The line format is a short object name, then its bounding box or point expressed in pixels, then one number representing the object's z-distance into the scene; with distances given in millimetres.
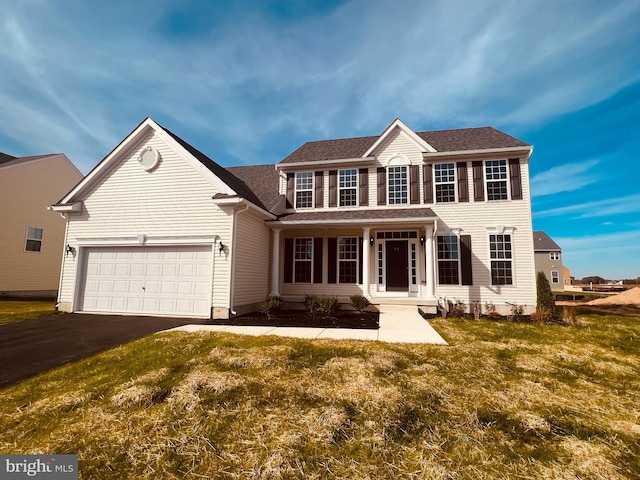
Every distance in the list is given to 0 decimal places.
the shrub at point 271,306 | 10555
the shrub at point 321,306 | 11023
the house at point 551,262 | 37281
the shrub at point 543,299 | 10547
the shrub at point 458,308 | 11530
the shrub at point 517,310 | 11453
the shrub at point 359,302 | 11352
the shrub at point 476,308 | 11008
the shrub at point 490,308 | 11895
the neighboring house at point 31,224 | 16906
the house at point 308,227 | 10953
